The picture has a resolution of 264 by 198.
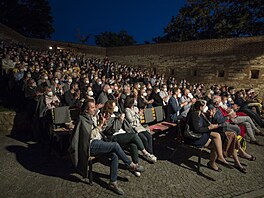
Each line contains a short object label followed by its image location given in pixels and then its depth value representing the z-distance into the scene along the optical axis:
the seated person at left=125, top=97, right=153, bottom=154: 4.30
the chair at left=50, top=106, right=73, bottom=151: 4.48
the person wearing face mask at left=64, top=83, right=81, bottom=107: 6.44
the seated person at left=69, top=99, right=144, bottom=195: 3.10
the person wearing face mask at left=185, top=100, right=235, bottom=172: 3.90
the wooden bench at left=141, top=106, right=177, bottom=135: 5.31
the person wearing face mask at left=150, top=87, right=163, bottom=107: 7.52
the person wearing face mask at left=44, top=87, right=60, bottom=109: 5.40
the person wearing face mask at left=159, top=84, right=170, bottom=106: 7.68
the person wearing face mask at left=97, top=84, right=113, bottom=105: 6.82
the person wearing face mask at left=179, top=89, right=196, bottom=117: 6.46
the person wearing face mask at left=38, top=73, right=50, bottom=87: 7.50
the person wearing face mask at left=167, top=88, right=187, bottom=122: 6.12
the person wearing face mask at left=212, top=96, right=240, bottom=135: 4.71
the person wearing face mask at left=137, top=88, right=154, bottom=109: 6.81
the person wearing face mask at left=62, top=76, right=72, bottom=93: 8.06
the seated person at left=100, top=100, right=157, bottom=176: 3.73
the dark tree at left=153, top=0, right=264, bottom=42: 20.02
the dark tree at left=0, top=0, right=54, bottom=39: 29.48
